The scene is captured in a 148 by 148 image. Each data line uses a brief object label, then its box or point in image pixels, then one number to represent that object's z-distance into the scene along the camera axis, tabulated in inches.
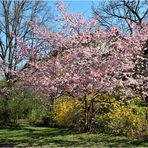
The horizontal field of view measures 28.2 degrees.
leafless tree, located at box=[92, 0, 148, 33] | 1028.0
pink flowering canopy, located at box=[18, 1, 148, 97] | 400.6
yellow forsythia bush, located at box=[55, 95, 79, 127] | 506.7
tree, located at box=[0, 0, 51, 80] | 873.6
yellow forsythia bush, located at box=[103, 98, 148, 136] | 411.2
